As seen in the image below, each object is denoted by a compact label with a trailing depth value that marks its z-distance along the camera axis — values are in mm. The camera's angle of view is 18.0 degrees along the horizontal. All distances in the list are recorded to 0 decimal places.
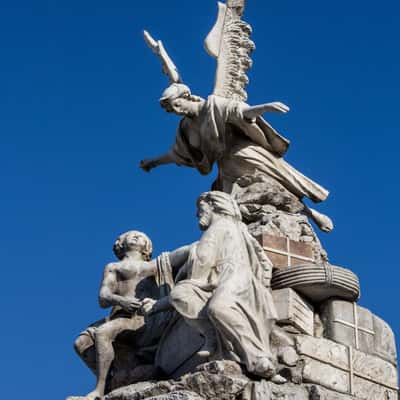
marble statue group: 10906
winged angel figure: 13547
